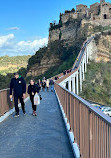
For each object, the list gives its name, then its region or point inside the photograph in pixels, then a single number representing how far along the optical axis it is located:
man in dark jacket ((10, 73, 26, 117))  9.90
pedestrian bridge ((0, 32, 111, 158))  3.24
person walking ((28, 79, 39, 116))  10.54
